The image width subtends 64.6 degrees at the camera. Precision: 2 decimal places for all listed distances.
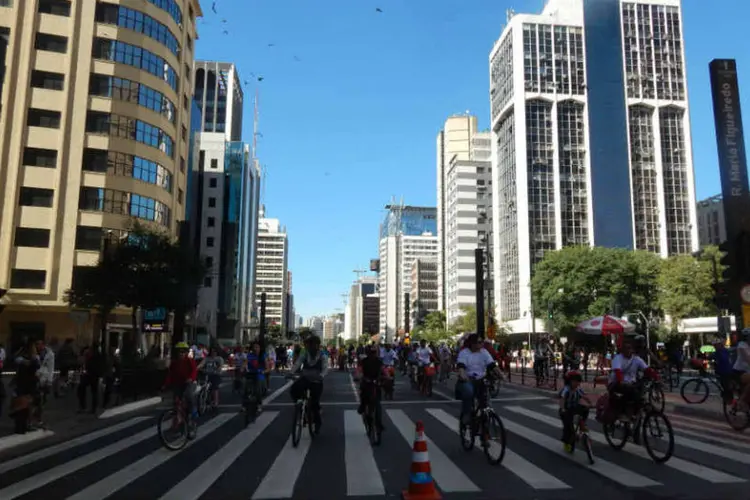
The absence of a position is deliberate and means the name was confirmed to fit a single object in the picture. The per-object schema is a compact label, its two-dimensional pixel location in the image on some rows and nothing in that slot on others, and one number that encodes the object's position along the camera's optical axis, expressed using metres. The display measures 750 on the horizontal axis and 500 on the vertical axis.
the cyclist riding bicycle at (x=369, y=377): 10.54
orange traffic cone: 5.89
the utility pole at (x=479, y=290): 28.38
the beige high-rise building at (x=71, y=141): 41.53
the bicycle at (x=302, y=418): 10.01
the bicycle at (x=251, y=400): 12.70
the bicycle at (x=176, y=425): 9.56
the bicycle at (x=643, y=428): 8.19
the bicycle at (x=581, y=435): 8.12
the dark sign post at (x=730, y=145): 16.30
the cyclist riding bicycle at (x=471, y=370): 9.29
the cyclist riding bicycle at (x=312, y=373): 10.59
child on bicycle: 8.53
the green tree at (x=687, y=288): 53.56
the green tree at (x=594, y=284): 55.19
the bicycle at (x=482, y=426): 8.32
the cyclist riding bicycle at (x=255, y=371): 15.54
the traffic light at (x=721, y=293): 15.02
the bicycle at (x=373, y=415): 10.08
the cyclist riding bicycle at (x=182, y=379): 10.16
